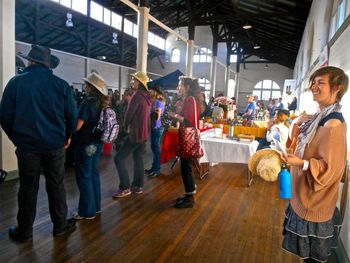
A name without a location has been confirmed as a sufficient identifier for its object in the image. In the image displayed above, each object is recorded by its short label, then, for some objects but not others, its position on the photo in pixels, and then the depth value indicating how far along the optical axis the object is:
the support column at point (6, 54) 3.55
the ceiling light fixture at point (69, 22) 10.32
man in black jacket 2.12
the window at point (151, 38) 18.81
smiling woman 1.23
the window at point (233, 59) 21.05
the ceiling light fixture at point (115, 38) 15.08
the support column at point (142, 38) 6.34
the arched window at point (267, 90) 20.39
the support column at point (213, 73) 13.67
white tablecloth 4.07
